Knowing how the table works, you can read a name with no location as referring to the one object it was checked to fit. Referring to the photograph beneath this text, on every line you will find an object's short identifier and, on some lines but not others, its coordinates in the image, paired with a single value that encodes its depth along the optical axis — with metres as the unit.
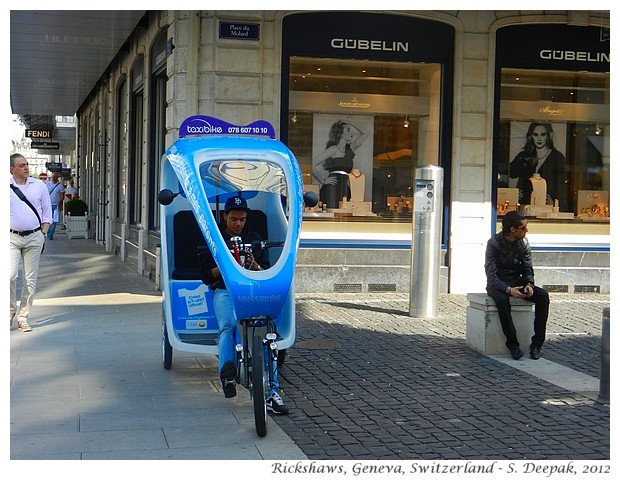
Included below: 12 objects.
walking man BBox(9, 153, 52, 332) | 9.71
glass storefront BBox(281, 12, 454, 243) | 13.43
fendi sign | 47.16
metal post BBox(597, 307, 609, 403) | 7.16
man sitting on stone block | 8.73
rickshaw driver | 6.39
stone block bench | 8.88
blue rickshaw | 6.15
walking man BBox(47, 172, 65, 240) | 26.81
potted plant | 27.58
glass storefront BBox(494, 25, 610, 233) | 14.12
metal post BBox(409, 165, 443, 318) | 11.31
